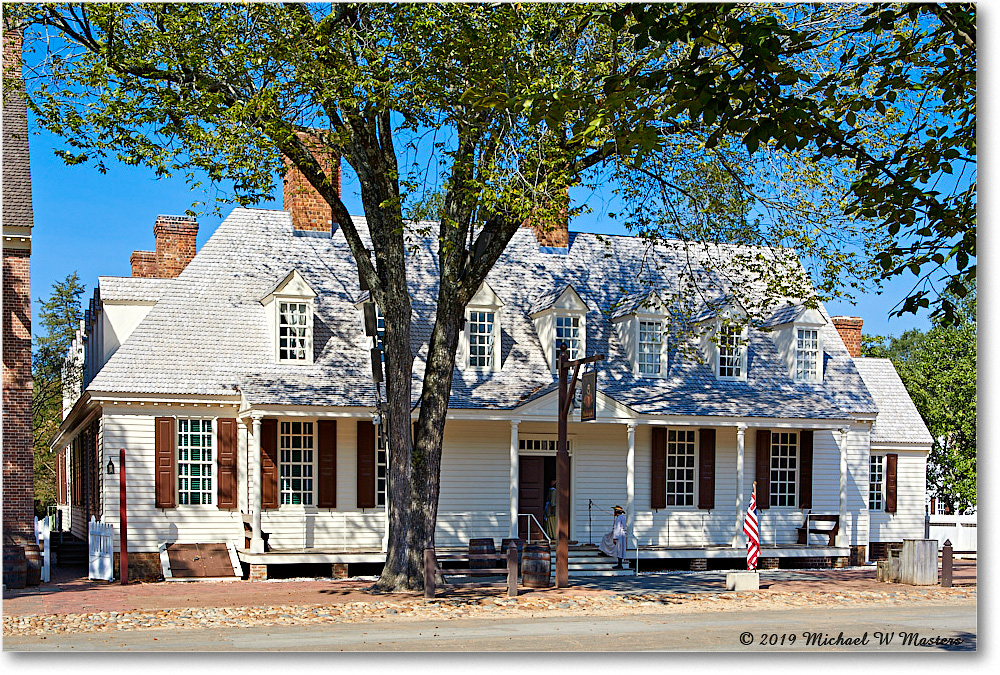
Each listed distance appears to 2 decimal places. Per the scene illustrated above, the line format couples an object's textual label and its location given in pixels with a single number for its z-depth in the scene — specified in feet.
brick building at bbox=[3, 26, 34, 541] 56.29
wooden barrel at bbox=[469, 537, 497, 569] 58.23
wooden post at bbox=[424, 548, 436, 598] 50.01
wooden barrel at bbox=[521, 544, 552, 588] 56.03
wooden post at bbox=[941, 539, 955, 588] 60.44
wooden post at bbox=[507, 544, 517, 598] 52.15
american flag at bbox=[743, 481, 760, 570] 58.65
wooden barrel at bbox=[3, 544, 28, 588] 53.62
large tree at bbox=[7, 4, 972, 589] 42.73
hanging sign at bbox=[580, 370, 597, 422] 57.77
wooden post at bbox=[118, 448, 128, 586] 59.31
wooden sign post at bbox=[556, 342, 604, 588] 55.98
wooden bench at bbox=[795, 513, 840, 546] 73.97
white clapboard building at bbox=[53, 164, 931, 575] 64.44
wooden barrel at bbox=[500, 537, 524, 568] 60.62
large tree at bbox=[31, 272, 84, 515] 89.10
